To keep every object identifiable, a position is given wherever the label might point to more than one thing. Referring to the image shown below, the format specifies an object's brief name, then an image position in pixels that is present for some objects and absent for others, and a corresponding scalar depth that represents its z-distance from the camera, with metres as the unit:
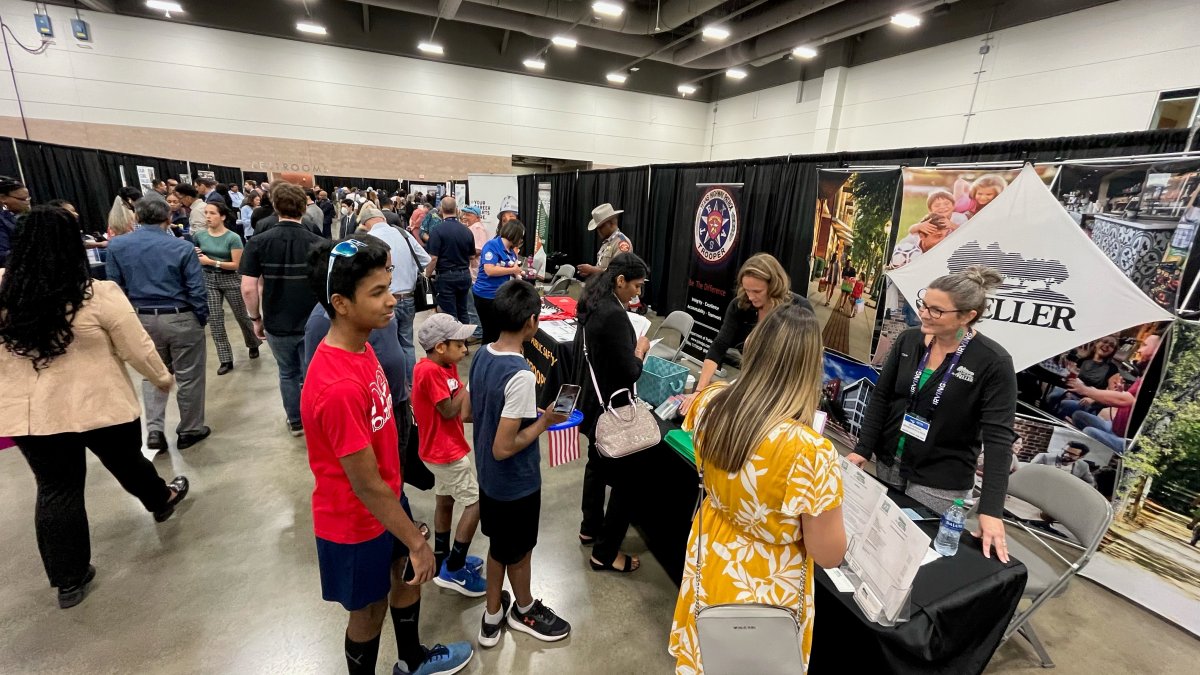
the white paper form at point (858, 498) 1.31
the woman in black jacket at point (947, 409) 1.71
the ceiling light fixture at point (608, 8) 7.86
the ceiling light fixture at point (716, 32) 8.77
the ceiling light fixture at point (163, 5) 8.15
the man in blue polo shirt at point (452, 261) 4.89
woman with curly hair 1.79
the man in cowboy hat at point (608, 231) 4.18
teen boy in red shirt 1.17
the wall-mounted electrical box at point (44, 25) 9.35
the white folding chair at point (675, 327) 4.03
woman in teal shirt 4.25
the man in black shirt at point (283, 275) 3.04
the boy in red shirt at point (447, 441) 1.93
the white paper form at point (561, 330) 3.64
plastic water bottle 1.53
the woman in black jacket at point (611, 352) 2.05
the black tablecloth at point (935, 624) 1.28
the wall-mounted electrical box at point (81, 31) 9.59
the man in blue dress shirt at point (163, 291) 2.94
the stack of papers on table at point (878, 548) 1.16
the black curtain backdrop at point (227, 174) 10.98
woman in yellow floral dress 1.09
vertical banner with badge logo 5.16
